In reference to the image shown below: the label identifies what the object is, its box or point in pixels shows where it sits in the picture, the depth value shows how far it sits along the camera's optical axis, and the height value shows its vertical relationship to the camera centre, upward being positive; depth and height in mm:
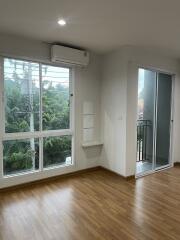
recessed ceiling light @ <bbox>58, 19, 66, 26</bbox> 2584 +1244
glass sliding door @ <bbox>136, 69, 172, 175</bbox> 4234 -162
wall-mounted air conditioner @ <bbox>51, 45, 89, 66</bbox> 3416 +1063
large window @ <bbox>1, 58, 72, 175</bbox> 3279 -46
